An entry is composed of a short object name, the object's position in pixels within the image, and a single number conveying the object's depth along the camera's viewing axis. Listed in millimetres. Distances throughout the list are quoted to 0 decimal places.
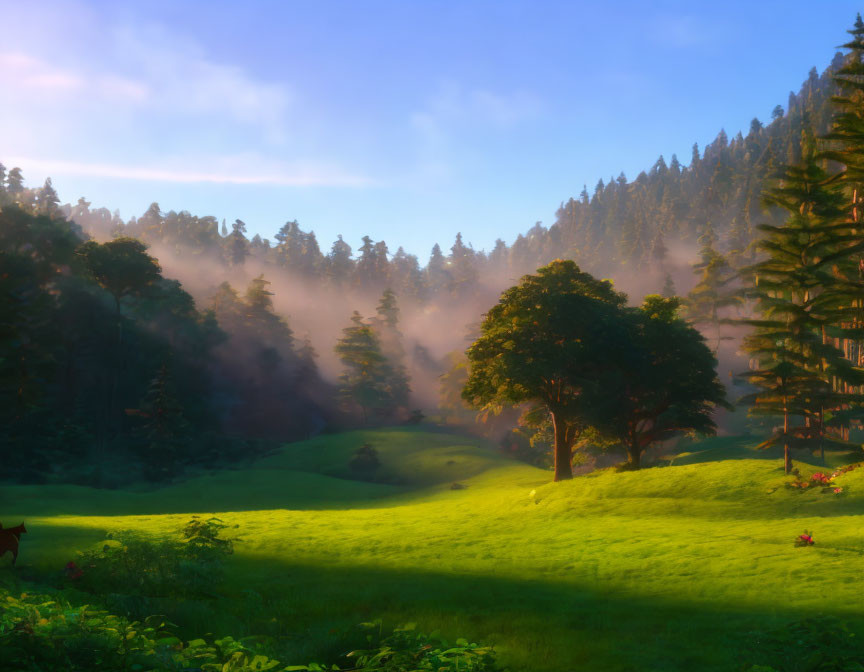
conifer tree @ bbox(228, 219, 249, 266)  167375
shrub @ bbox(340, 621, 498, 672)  7492
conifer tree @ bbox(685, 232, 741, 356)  94812
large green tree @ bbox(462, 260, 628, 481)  38031
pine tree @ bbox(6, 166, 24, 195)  147938
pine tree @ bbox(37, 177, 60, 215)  120912
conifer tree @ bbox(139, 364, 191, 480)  58031
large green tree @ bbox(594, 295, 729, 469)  40188
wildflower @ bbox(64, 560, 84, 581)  14023
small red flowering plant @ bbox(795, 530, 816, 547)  16552
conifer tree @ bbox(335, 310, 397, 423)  94812
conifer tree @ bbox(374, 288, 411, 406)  104000
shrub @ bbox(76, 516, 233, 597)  13727
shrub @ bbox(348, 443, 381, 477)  60625
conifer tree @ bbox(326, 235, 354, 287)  180825
